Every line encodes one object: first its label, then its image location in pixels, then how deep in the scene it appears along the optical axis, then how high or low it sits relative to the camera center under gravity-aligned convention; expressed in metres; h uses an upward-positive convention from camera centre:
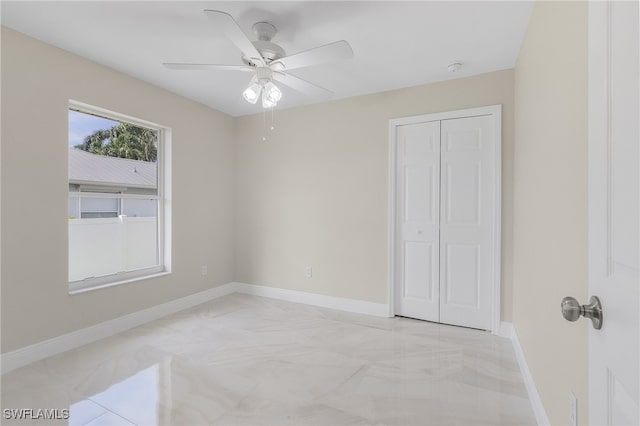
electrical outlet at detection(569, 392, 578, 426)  1.16 -0.79
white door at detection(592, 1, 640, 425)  0.59 +0.01
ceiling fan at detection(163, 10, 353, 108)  1.85 +1.06
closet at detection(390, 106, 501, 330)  2.94 -0.04
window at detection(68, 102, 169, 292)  2.77 +0.14
